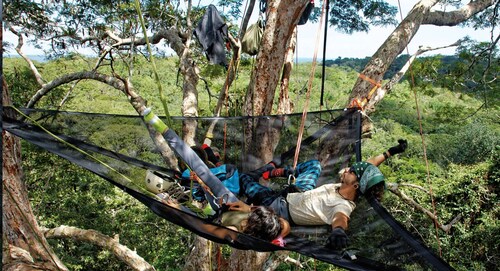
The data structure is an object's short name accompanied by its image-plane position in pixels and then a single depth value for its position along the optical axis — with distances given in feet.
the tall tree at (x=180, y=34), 8.35
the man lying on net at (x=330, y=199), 5.71
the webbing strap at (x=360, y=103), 7.63
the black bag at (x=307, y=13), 9.81
